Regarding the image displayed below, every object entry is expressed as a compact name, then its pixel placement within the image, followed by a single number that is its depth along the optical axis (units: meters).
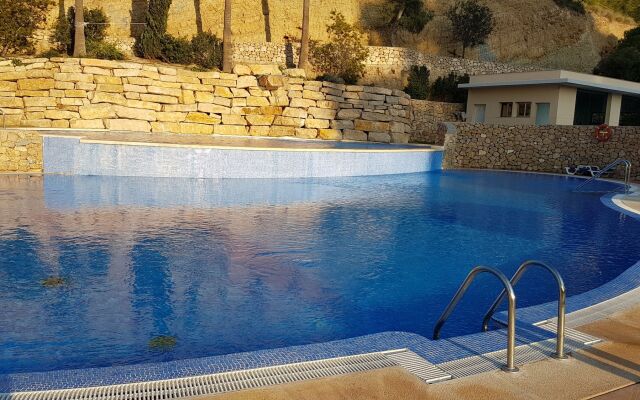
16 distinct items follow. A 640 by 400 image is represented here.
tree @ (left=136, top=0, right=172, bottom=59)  22.80
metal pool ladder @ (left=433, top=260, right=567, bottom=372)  3.29
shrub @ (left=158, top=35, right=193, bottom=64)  22.50
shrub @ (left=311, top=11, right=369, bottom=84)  25.70
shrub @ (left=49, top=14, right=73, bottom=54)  21.34
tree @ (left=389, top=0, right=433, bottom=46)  29.95
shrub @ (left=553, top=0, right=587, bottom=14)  34.72
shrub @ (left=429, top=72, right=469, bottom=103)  27.16
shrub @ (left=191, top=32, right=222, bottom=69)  22.33
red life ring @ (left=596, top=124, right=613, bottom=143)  17.92
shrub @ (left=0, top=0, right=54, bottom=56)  20.22
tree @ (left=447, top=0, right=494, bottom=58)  30.22
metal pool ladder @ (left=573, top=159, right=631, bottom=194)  13.84
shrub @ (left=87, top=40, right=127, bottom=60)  20.45
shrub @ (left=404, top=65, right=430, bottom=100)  26.08
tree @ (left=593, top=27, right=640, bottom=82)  29.36
